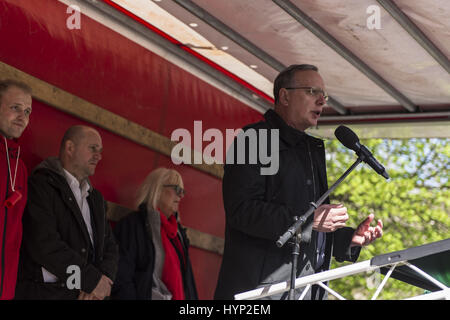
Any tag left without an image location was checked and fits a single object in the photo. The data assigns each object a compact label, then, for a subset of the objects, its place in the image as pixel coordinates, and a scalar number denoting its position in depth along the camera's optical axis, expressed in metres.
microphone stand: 3.02
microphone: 3.36
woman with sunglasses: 5.88
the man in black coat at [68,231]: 4.71
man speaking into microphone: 3.62
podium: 2.86
